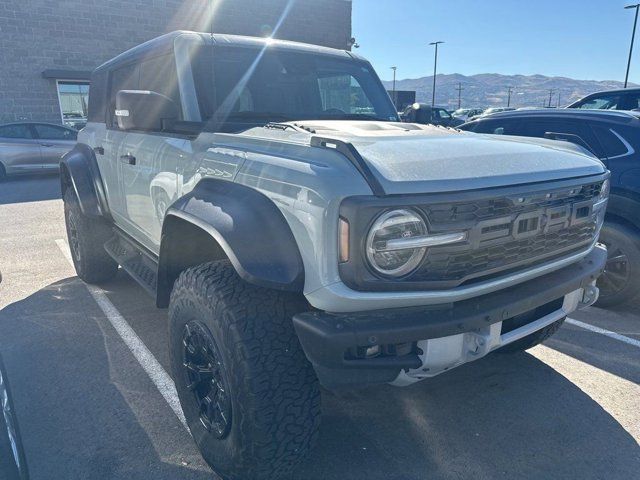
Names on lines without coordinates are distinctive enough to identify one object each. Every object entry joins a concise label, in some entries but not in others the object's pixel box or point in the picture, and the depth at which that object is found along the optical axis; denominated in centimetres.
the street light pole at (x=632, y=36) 3316
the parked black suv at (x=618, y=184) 420
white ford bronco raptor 183
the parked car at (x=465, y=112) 3895
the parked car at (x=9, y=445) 166
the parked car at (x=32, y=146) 1208
